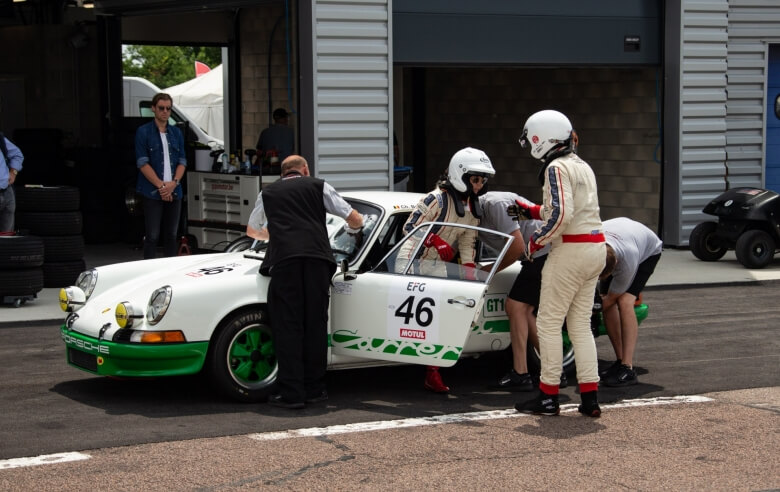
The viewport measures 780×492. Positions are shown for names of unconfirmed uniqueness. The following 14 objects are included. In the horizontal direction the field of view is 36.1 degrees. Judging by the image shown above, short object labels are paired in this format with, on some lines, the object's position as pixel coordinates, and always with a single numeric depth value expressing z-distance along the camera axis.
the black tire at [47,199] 11.87
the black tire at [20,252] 10.85
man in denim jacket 11.73
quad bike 13.80
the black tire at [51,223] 11.83
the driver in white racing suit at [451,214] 7.45
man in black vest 7.19
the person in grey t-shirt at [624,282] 7.88
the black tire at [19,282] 10.92
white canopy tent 30.02
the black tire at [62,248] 11.87
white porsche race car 7.08
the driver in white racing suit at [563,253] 7.06
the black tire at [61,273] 11.98
